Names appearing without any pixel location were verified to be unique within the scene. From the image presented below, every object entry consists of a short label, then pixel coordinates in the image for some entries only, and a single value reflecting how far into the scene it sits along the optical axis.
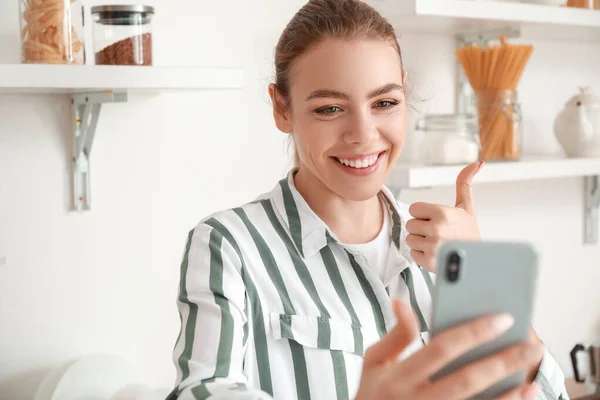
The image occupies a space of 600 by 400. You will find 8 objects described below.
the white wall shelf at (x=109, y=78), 1.15
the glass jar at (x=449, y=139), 1.68
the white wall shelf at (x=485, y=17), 1.58
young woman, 1.06
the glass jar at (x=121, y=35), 1.27
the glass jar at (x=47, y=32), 1.21
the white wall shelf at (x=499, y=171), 1.59
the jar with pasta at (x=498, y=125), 1.80
